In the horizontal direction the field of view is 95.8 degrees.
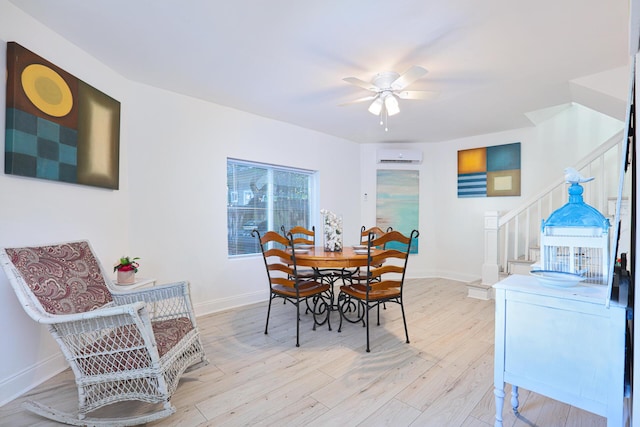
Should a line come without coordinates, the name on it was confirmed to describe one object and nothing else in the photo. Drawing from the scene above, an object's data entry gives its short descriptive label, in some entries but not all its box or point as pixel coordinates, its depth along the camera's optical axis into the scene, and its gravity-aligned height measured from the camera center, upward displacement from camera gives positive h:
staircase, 3.27 -0.09
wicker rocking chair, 1.43 -0.71
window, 3.66 +0.12
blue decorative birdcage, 1.30 -0.14
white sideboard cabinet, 1.12 -0.57
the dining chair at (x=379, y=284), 2.32 -0.63
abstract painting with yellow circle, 1.75 +0.58
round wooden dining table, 2.41 -0.43
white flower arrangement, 2.98 -0.24
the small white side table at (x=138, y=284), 2.26 -0.62
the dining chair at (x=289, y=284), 2.48 -0.68
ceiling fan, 2.39 +1.06
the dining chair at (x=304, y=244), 3.05 -0.43
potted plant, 2.35 -0.52
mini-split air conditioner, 4.99 +0.94
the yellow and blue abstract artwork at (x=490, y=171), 4.36 +0.62
